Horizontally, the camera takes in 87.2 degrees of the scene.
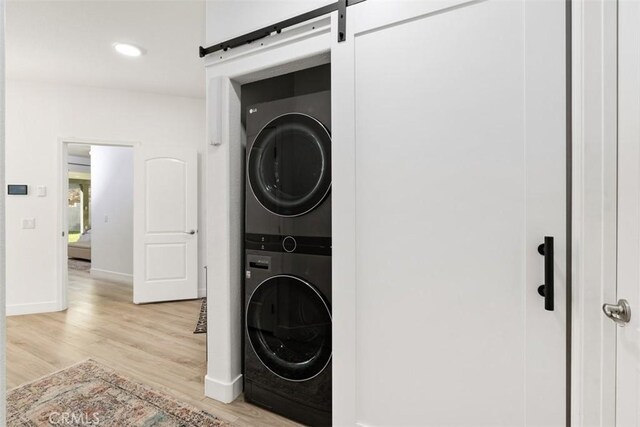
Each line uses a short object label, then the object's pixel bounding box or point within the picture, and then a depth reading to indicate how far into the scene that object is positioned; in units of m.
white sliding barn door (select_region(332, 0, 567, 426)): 1.17
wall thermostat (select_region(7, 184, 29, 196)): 3.81
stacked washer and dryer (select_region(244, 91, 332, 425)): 1.74
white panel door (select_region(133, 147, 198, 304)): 4.31
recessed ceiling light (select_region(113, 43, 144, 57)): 3.10
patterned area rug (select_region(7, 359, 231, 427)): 1.86
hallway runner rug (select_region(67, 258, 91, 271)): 7.06
